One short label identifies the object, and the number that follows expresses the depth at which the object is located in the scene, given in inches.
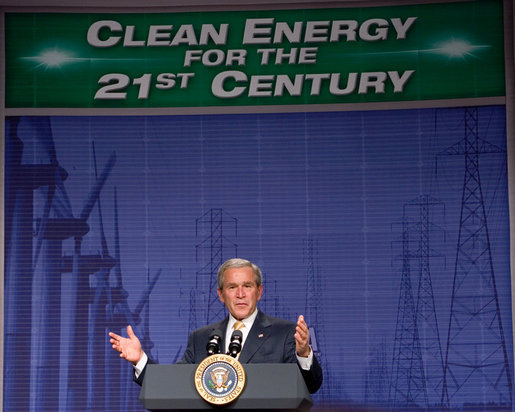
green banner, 431.5
